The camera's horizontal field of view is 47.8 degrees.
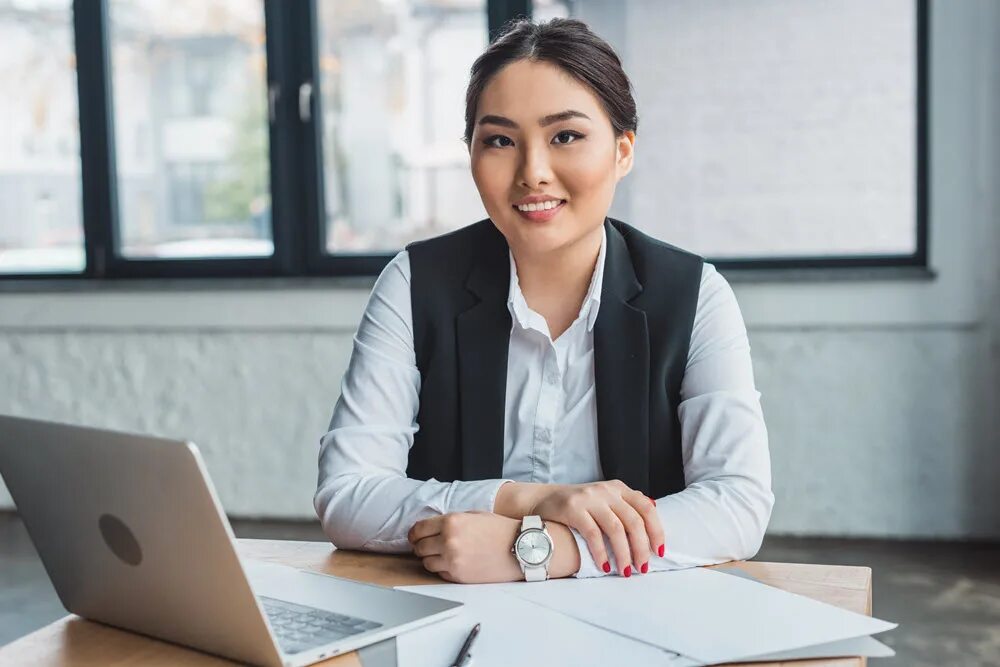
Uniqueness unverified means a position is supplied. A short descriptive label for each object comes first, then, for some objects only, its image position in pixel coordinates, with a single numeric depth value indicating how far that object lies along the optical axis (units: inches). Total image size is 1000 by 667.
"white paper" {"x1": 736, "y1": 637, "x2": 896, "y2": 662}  36.6
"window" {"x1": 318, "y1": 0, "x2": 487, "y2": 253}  157.8
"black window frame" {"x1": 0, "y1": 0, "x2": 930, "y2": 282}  158.1
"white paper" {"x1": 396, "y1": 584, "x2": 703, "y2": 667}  36.4
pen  36.1
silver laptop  33.0
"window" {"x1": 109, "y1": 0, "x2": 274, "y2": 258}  163.3
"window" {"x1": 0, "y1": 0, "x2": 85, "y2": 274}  171.2
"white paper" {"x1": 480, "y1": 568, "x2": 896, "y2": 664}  37.2
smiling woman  57.2
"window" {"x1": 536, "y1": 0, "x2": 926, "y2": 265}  144.3
